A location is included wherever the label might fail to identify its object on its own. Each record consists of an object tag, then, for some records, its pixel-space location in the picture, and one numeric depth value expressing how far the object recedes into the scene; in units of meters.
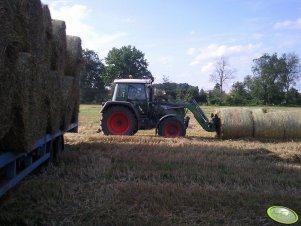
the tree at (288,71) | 51.26
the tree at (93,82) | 47.47
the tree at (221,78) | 53.38
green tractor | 9.42
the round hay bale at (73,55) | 6.28
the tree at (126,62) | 54.20
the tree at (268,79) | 46.60
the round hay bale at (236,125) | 9.34
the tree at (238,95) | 41.02
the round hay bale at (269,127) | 9.42
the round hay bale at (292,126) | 9.46
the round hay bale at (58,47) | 5.19
